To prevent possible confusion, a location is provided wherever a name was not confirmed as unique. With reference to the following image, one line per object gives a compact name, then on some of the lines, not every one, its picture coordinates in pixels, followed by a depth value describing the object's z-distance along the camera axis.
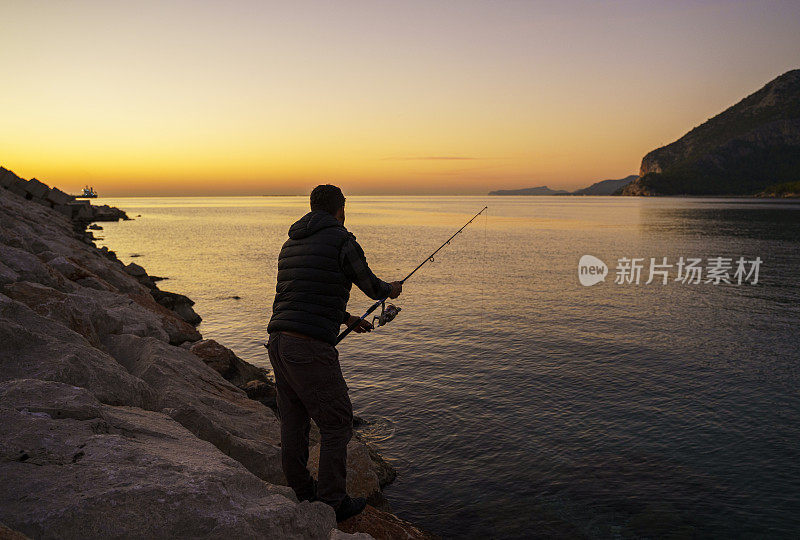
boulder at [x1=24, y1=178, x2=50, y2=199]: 41.75
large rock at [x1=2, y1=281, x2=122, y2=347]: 6.24
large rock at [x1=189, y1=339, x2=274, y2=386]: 11.24
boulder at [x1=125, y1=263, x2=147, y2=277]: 24.42
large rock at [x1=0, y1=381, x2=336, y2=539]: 2.97
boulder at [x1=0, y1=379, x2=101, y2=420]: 3.88
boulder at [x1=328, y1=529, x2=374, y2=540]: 4.22
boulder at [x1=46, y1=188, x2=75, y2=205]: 46.49
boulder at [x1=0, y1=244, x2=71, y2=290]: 7.91
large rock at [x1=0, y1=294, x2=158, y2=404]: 4.75
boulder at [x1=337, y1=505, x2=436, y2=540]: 5.29
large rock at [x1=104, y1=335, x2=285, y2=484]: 5.97
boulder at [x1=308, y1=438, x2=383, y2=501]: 6.84
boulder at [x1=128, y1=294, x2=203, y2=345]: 12.71
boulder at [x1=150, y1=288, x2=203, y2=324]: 19.28
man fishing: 4.53
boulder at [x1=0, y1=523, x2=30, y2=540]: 2.41
